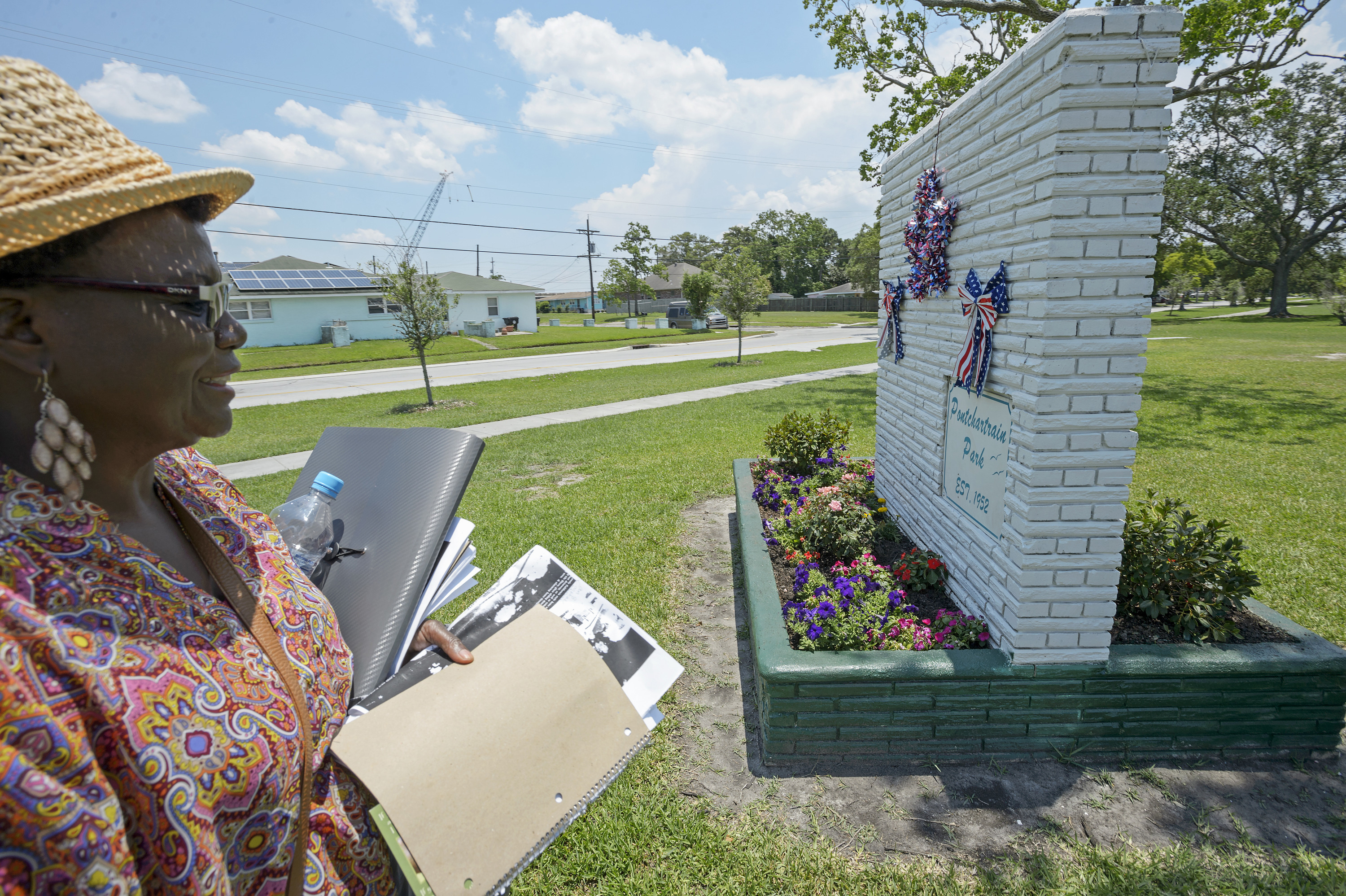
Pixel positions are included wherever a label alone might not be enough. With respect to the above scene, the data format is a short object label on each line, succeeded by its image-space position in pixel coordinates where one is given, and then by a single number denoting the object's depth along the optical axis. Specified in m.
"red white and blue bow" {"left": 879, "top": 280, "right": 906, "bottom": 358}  4.98
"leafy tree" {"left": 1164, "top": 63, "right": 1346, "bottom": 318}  33.19
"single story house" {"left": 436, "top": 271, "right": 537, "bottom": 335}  41.66
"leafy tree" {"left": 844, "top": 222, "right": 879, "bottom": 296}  48.50
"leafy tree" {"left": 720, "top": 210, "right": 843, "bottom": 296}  75.62
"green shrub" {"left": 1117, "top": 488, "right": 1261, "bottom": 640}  3.21
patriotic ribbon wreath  3.80
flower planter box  2.91
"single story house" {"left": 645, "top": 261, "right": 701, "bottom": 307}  67.94
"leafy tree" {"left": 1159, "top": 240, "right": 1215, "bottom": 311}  50.09
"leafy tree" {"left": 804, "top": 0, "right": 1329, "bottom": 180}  8.98
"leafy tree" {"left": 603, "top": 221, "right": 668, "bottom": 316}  56.91
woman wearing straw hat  0.76
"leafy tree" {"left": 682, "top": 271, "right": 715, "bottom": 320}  36.22
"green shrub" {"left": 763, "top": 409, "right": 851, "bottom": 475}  6.11
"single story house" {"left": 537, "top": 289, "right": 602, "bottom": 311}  94.69
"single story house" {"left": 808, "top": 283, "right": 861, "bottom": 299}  67.05
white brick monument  2.53
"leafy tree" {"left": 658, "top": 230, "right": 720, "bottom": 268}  92.56
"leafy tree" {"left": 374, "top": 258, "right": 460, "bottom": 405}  13.98
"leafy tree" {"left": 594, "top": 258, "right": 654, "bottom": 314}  56.78
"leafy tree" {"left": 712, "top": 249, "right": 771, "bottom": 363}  19.98
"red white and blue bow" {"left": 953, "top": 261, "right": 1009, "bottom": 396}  3.08
